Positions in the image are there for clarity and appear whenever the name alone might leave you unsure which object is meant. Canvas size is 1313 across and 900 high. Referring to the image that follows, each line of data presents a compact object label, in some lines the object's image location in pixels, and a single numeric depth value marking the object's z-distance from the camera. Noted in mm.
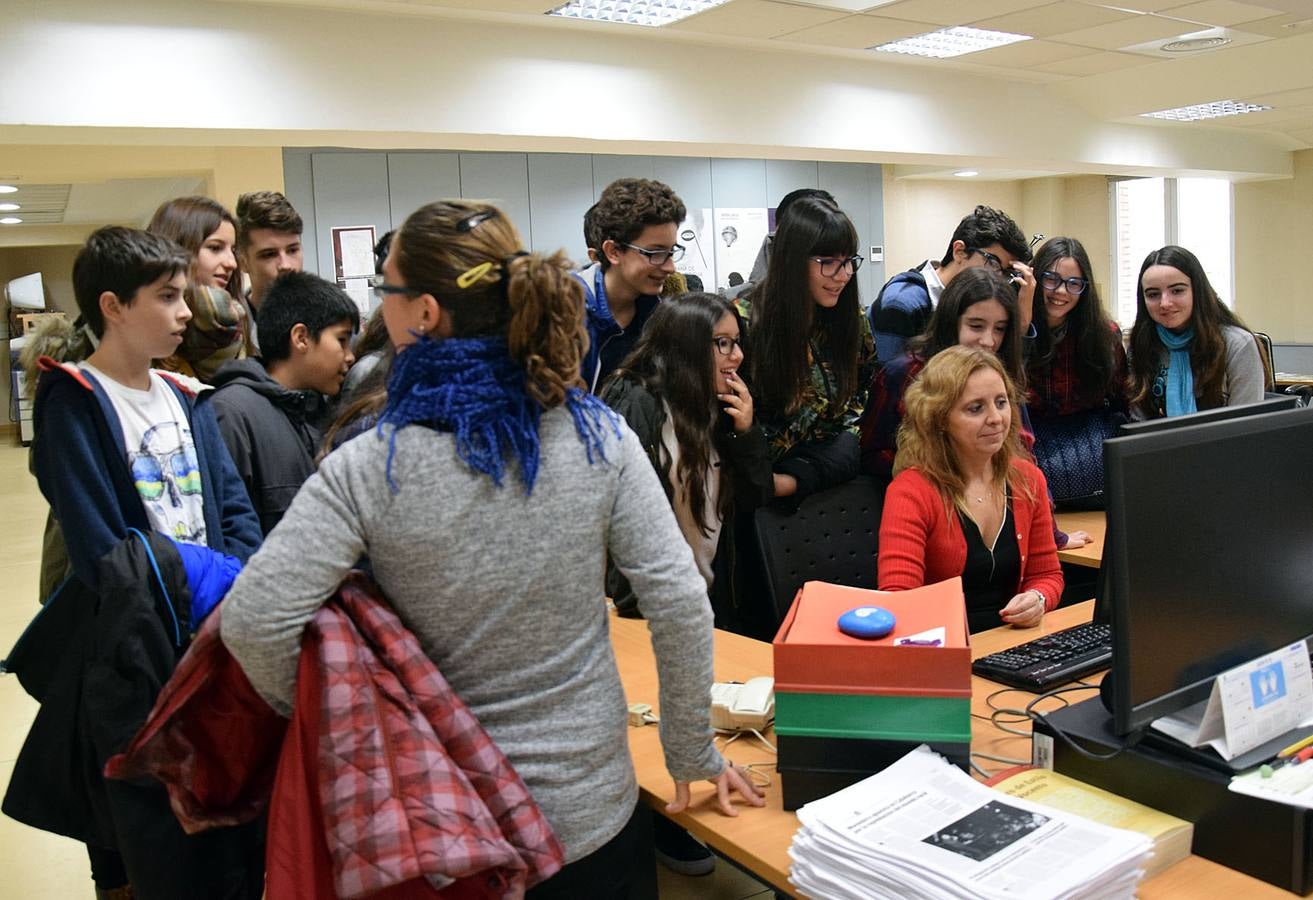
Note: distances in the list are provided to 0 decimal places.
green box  1426
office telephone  1701
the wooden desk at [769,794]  1265
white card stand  1356
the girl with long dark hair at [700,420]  2420
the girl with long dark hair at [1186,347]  3318
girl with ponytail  1211
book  1291
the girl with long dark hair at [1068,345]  3383
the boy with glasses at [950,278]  3286
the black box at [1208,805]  1233
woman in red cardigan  2291
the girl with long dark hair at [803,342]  2678
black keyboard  1844
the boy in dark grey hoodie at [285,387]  2229
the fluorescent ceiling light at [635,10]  4746
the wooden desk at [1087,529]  2805
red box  1405
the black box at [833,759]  1440
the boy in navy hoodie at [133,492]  1775
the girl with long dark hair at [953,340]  2789
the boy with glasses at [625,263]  2592
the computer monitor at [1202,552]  1277
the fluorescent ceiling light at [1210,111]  8023
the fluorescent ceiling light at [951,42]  5711
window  11406
